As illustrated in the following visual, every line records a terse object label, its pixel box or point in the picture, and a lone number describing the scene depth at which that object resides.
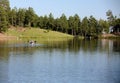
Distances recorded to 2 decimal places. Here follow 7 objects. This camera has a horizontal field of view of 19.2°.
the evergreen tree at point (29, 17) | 163.62
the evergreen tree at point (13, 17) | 156.49
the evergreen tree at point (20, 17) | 161.19
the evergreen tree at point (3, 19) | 135.85
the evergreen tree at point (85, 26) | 174.80
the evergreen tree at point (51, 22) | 171.38
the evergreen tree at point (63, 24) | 171.25
